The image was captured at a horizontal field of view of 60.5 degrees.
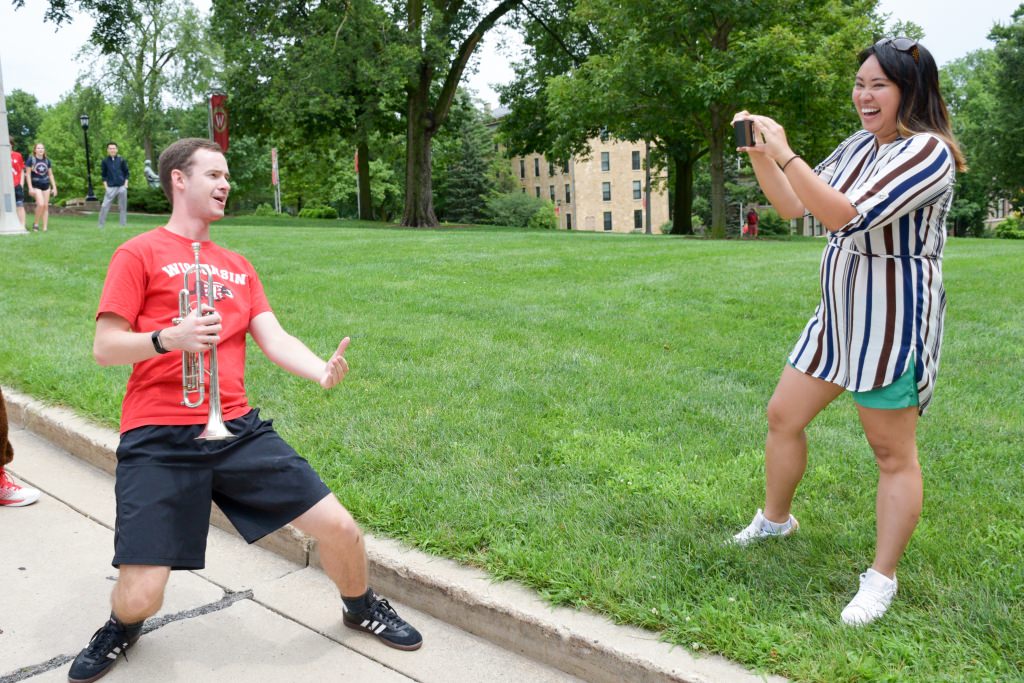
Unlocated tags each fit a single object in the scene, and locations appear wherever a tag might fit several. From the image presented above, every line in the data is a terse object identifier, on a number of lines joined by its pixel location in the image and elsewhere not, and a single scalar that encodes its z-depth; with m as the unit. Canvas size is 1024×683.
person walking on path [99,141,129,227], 18.80
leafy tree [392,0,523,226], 29.42
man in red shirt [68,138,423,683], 2.87
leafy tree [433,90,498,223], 68.50
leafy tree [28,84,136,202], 64.12
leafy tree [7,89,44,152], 82.38
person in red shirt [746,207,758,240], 44.03
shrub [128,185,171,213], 43.47
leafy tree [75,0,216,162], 48.53
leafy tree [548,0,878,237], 24.00
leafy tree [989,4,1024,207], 43.19
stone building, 88.62
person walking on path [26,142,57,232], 17.81
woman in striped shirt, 2.75
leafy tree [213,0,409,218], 25.50
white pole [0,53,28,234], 17.73
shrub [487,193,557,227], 70.12
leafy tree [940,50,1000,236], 46.78
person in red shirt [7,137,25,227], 18.98
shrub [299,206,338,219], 52.69
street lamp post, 36.56
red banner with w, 28.81
